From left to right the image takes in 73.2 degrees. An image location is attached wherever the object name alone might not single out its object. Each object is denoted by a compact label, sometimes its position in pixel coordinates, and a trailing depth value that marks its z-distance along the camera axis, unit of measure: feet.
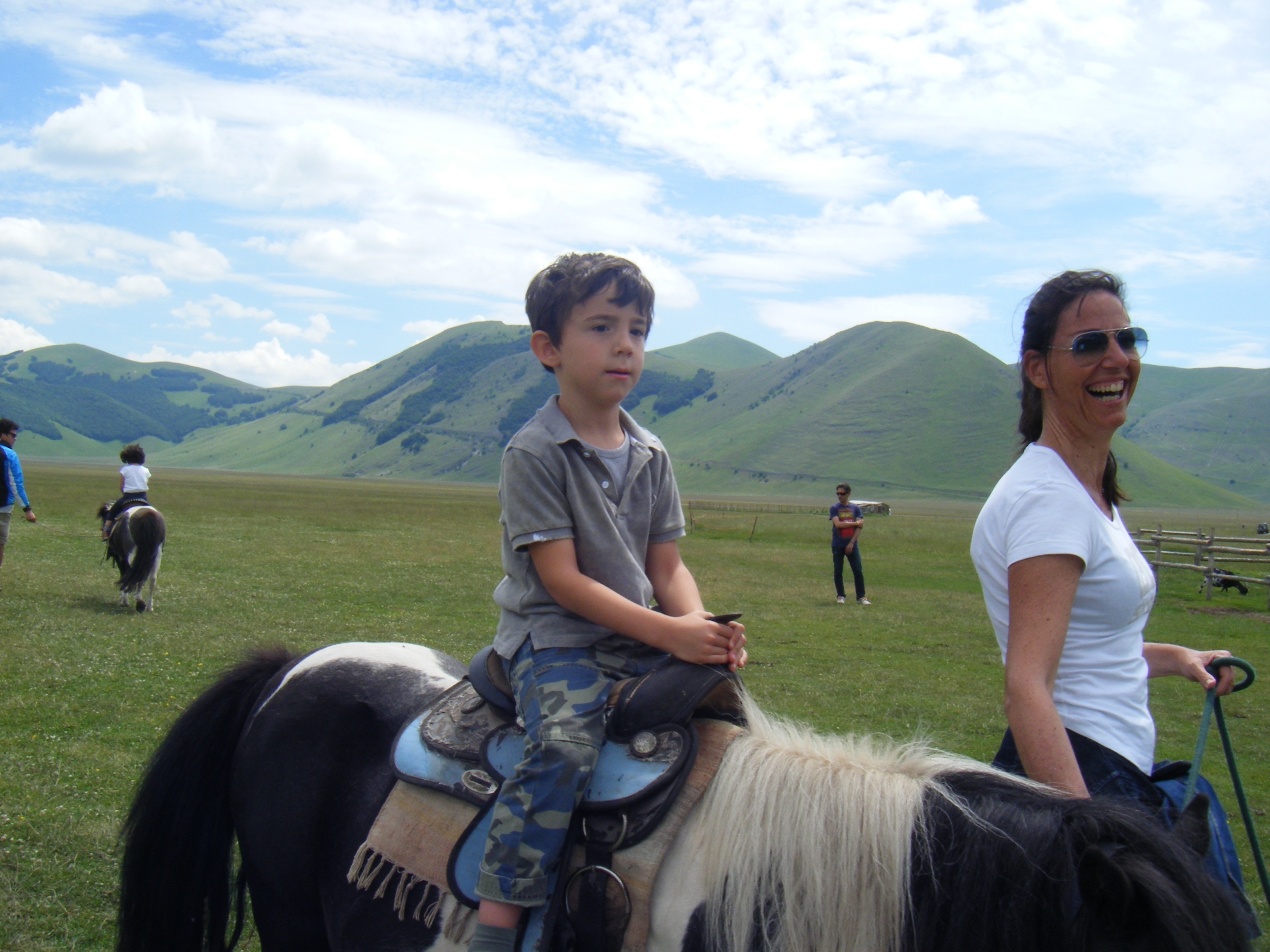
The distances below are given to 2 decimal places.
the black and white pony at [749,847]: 5.07
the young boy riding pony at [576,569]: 6.41
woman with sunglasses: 6.14
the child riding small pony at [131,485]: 41.39
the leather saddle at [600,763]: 6.31
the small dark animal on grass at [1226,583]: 64.69
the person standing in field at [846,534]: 54.08
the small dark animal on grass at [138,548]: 38.63
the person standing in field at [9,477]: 37.22
